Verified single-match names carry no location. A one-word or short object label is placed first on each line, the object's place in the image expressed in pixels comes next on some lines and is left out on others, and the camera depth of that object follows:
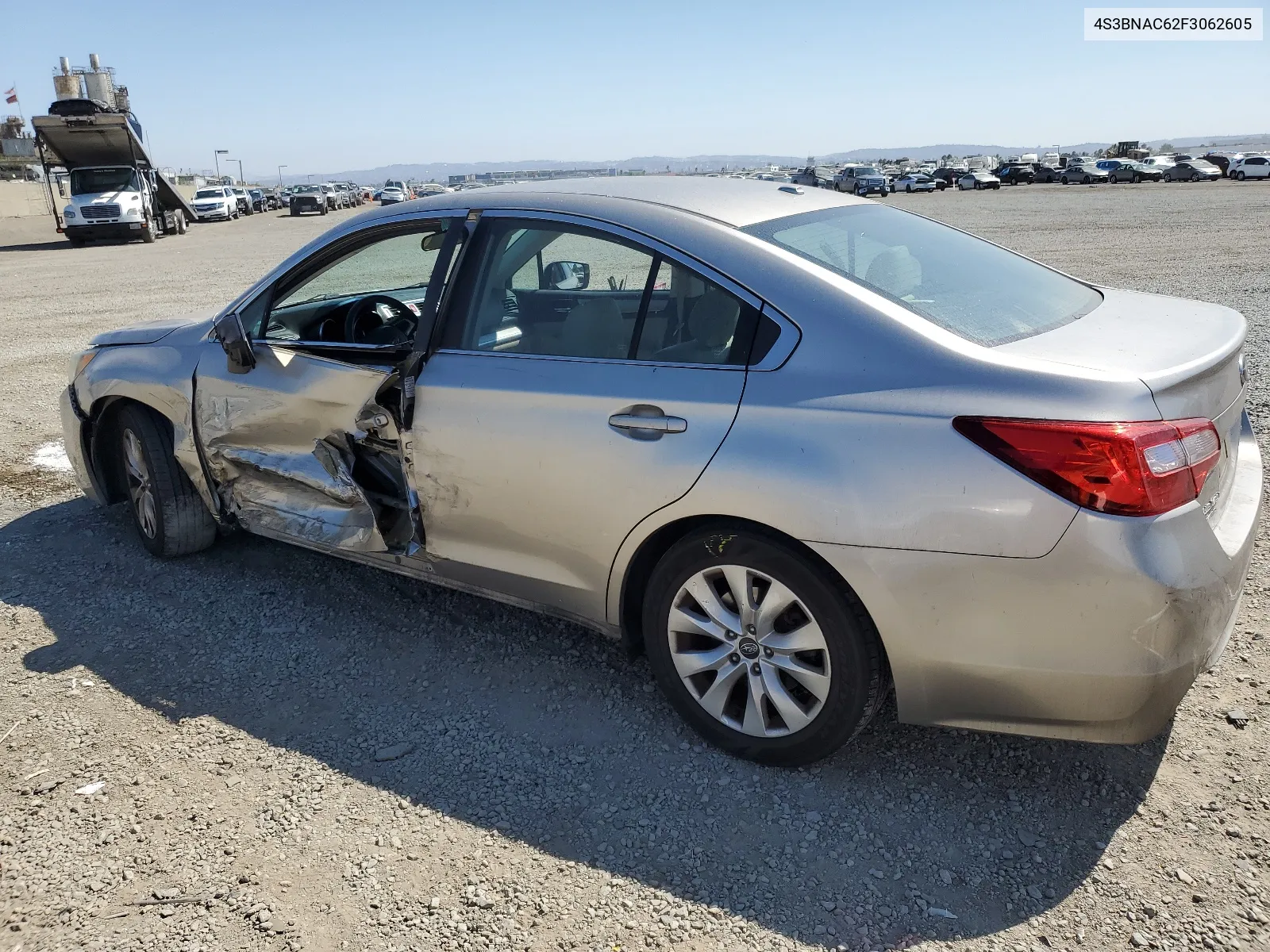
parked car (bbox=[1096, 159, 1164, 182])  54.62
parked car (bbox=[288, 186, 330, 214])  52.62
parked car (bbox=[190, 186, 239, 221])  46.69
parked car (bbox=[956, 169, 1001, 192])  58.25
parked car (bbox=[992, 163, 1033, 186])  62.28
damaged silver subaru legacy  2.38
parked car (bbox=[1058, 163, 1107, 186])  57.69
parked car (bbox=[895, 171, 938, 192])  58.50
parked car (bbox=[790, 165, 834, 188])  53.89
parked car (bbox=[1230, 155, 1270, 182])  52.09
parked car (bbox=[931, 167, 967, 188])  63.59
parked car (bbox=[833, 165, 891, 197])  56.09
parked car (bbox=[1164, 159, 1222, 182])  54.22
